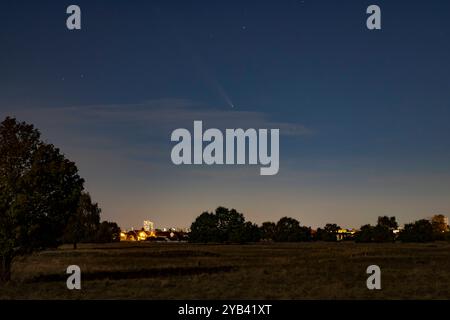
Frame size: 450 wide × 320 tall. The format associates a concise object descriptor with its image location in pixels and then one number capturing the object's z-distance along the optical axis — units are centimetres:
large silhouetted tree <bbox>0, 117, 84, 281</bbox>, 3331
